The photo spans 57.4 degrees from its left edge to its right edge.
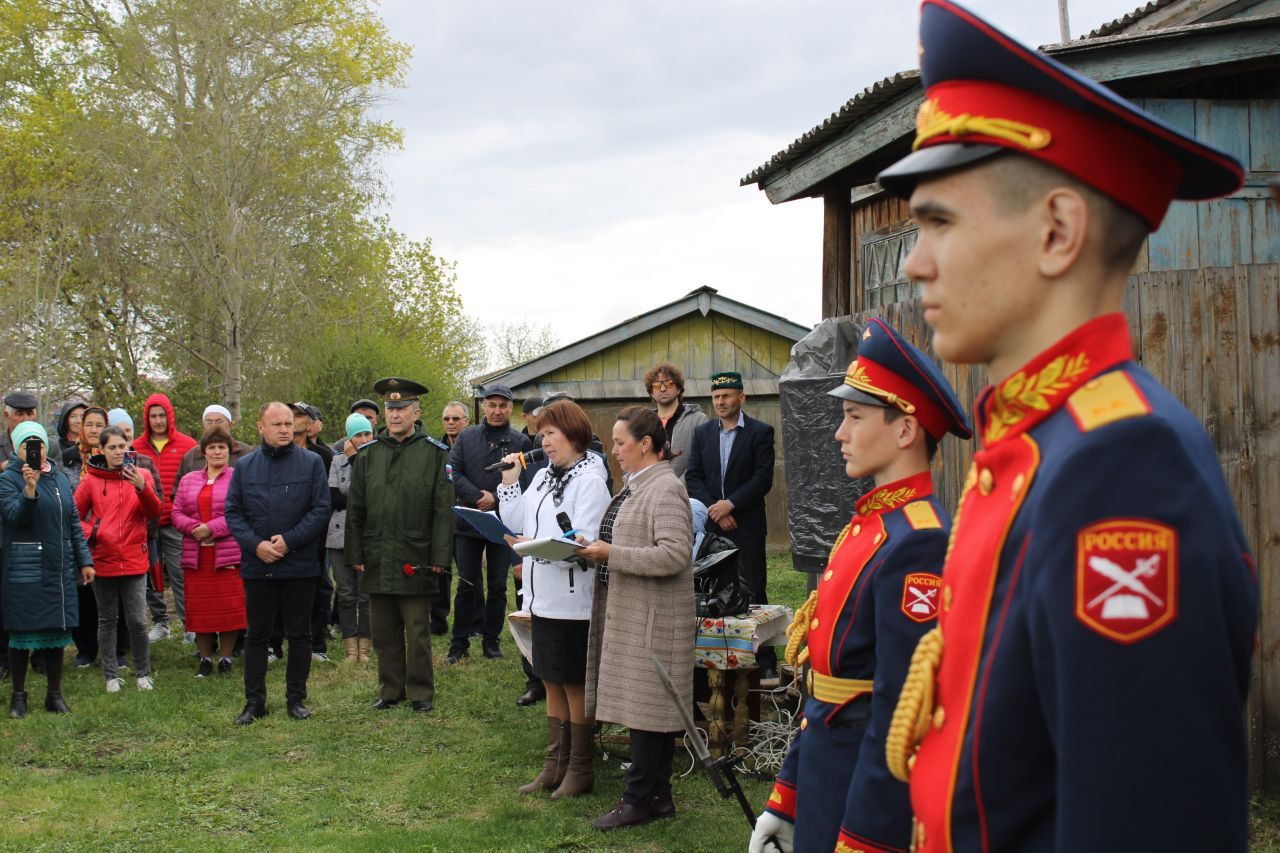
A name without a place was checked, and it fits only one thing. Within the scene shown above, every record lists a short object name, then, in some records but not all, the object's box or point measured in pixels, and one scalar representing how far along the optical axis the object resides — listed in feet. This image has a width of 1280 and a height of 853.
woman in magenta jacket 29.78
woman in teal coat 26.30
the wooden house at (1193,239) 14.87
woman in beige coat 17.89
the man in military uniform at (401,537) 26.55
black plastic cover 20.49
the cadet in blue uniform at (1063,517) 3.81
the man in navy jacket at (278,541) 25.99
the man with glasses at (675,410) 27.37
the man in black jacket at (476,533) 31.07
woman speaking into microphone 19.95
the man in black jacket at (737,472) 27.04
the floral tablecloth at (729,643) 20.58
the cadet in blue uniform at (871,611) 7.94
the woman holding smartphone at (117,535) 28.94
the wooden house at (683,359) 54.39
